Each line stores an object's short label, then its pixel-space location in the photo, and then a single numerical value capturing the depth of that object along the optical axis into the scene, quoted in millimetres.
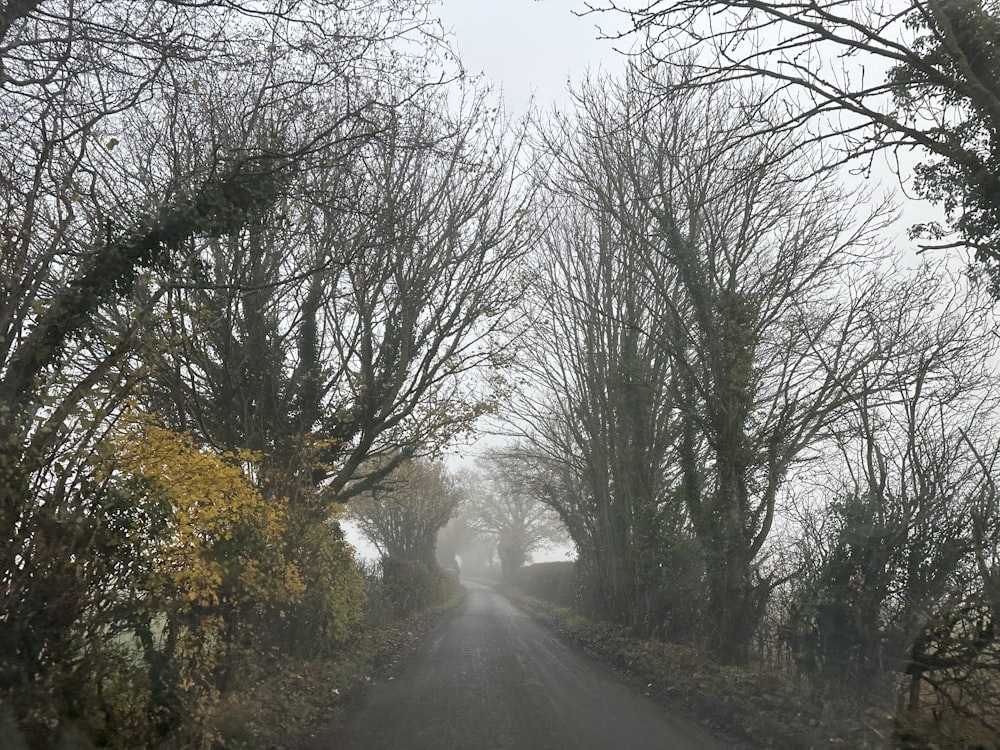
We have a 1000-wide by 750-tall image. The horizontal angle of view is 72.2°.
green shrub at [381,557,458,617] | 22016
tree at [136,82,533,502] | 10656
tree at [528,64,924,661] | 11211
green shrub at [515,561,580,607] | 26562
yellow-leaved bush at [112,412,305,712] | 5281
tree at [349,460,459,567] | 26953
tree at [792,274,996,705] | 7285
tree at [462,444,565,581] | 53938
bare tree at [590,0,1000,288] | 5773
